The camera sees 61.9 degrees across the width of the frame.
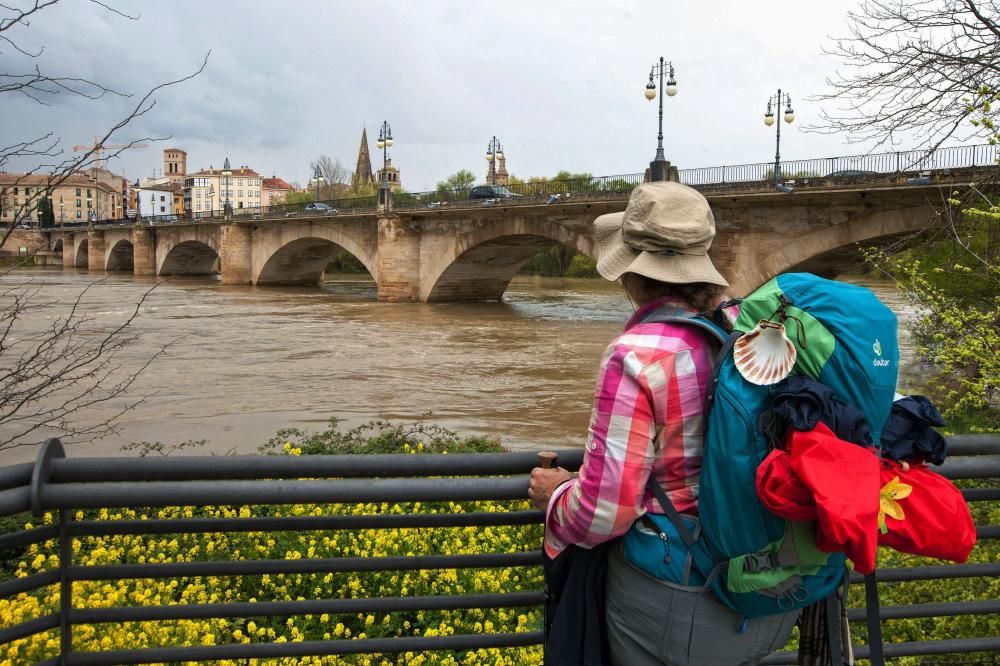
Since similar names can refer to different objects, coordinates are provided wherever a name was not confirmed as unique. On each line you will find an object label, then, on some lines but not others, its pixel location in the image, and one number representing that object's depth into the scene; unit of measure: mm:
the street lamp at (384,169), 36906
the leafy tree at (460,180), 91950
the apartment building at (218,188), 126438
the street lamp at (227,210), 49706
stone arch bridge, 21084
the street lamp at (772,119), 27609
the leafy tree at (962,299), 6441
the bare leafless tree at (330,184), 95050
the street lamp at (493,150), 42812
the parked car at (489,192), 34788
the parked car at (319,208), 42353
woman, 1649
